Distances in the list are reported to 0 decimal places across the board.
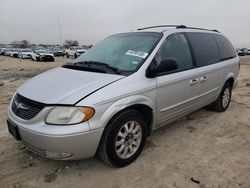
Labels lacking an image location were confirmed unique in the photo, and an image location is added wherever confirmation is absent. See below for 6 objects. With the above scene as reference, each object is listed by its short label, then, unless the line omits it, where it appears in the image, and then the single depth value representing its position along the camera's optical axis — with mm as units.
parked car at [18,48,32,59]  25632
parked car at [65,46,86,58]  28173
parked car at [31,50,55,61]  21206
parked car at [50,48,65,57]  34612
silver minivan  1959
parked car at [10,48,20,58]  29691
